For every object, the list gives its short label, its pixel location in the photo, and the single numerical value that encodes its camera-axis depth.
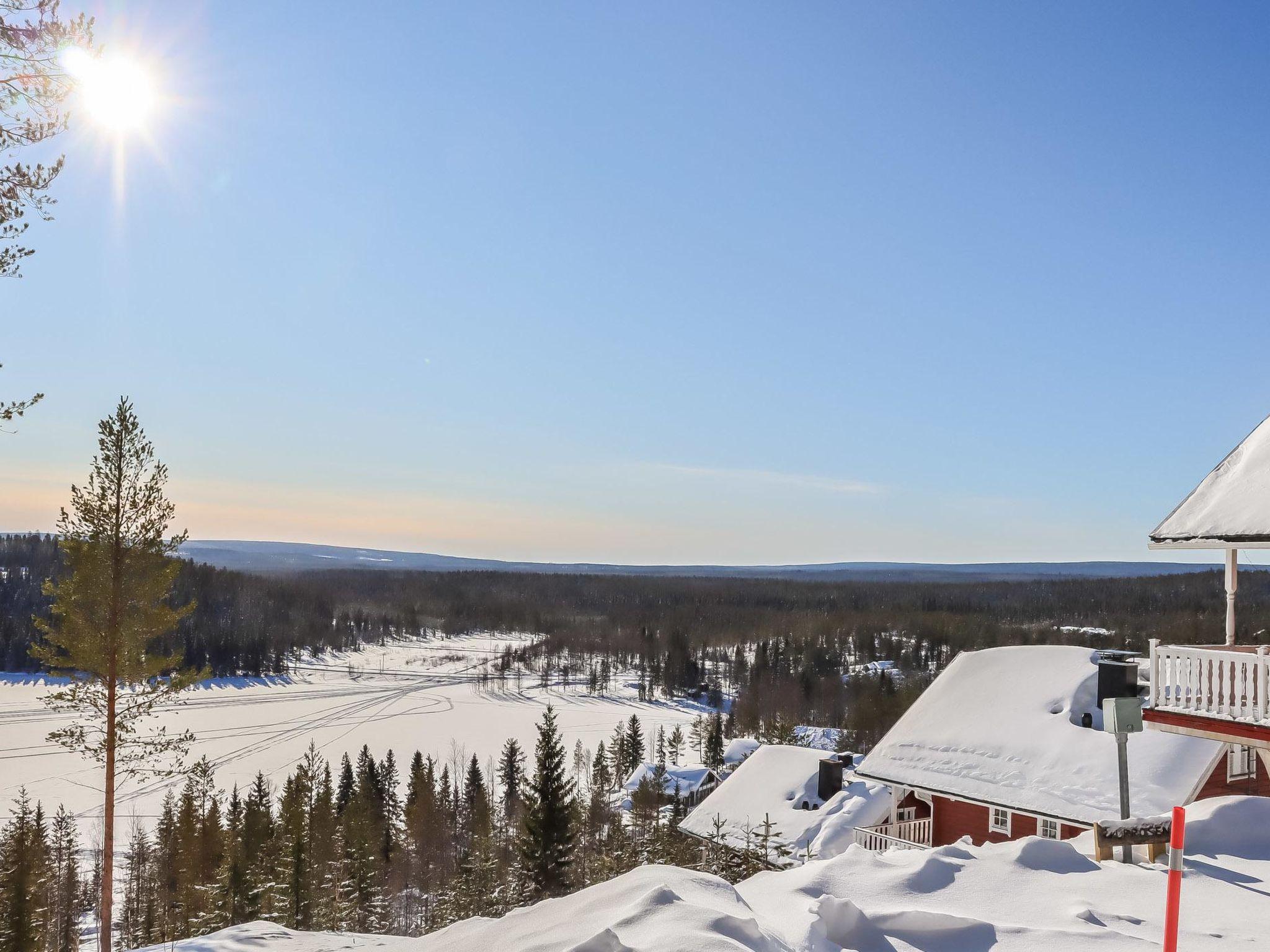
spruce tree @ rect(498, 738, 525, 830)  72.25
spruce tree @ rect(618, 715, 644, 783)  85.19
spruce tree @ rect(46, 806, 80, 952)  44.75
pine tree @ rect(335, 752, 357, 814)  67.81
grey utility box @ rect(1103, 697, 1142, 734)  9.62
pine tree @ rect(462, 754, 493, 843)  59.94
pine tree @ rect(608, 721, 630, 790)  84.19
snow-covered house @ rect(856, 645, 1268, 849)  14.11
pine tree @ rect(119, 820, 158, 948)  44.62
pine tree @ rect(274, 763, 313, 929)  36.06
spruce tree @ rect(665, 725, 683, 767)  90.69
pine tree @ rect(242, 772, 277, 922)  37.84
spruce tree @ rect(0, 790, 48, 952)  27.88
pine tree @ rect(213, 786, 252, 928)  37.88
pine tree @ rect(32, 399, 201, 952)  15.99
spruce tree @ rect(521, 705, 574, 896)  26.95
